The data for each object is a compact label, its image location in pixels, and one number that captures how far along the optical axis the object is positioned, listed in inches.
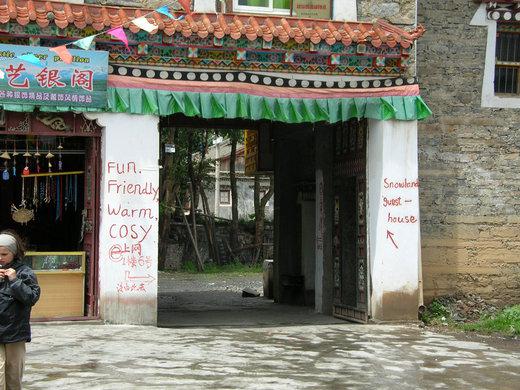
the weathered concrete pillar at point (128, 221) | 495.8
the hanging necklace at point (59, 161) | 519.7
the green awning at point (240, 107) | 495.8
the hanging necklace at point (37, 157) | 516.3
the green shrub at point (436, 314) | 550.0
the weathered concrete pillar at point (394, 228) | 533.3
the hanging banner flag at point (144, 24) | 474.3
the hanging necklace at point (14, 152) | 513.7
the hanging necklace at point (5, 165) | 503.5
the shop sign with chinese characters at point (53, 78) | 478.0
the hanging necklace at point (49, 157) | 513.3
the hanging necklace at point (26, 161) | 510.0
